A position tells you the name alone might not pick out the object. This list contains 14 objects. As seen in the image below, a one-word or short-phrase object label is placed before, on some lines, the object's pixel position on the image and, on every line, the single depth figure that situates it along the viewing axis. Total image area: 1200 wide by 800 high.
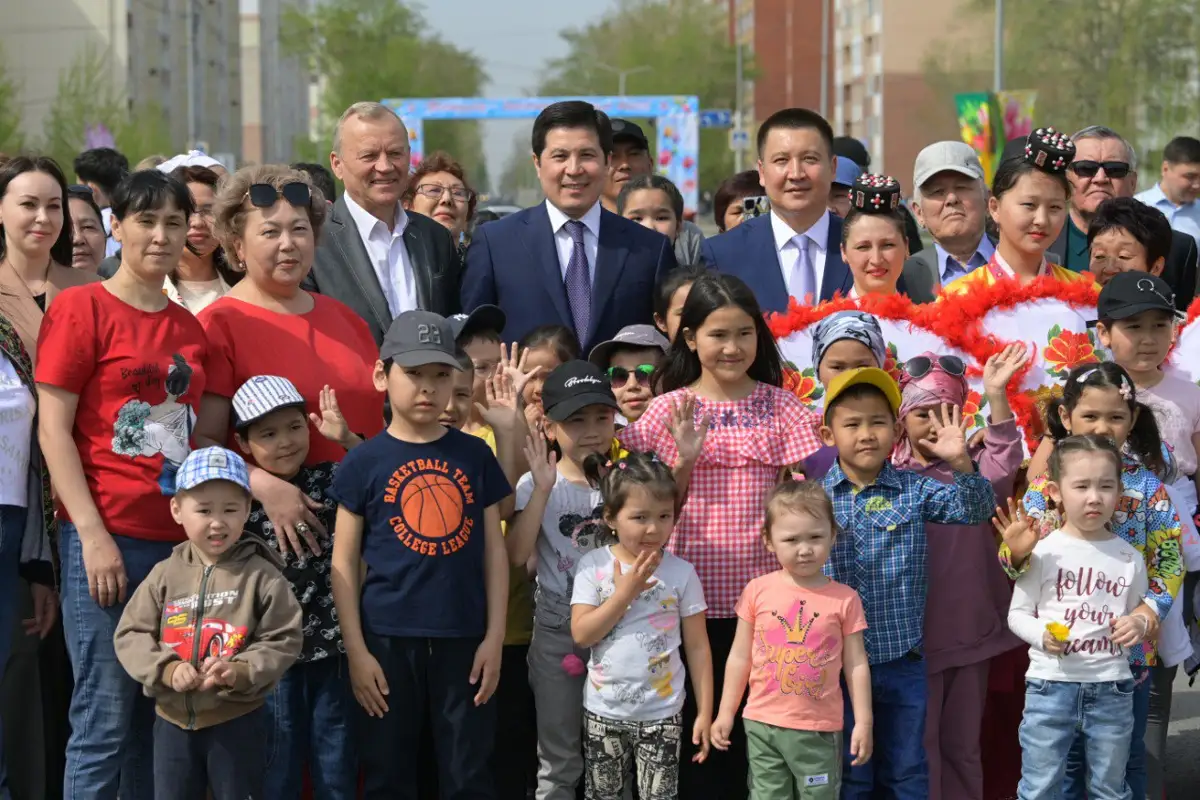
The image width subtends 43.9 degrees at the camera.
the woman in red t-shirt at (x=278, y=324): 5.21
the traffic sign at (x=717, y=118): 44.91
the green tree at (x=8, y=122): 33.19
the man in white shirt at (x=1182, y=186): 9.45
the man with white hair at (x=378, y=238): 6.23
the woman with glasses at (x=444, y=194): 8.71
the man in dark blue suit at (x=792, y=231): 6.48
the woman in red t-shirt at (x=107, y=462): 4.88
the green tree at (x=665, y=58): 79.69
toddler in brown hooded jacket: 4.66
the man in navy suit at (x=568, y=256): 6.30
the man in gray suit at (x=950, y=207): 6.93
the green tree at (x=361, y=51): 68.43
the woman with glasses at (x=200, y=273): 6.50
